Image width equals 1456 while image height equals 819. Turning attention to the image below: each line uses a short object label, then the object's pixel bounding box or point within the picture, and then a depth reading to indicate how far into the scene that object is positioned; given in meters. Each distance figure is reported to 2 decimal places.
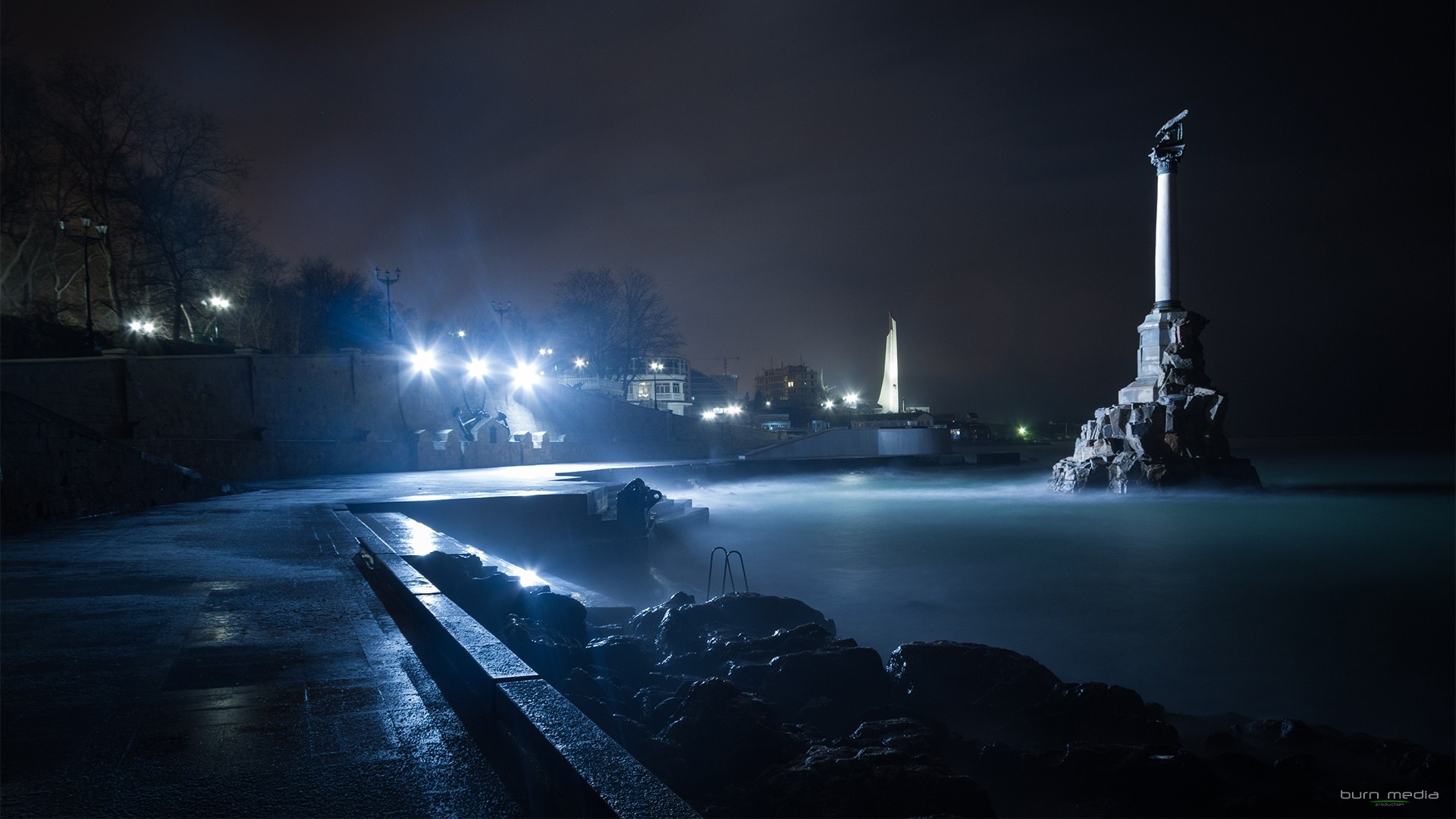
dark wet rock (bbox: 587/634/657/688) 5.78
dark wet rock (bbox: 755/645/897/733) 5.62
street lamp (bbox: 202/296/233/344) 39.28
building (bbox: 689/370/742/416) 92.25
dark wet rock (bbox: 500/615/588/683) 5.03
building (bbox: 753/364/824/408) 130.00
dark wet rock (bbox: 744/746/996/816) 3.70
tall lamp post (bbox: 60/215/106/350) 23.02
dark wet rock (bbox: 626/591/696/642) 7.89
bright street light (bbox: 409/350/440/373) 32.81
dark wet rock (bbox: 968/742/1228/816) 4.80
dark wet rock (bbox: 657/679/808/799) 4.04
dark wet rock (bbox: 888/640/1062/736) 6.16
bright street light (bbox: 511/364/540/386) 37.06
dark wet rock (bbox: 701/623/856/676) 6.47
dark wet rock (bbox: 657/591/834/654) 7.41
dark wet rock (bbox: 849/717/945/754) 4.68
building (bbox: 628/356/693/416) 75.06
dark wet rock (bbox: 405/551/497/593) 6.43
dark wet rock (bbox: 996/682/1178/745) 5.76
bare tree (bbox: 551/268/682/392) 50.38
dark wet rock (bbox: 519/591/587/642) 6.45
